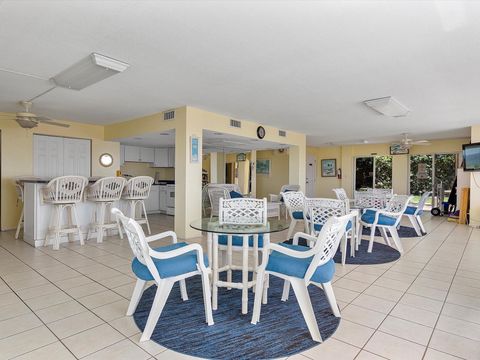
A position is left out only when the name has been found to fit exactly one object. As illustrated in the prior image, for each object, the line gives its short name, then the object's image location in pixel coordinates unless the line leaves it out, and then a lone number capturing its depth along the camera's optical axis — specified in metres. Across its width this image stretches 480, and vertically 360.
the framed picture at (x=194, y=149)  5.06
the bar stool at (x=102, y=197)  4.76
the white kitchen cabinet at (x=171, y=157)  9.22
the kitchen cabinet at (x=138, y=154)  8.23
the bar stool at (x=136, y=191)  5.18
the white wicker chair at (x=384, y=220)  4.37
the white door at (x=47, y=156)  6.24
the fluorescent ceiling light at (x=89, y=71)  3.05
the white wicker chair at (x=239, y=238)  2.42
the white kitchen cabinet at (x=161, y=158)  8.96
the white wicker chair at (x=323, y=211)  3.57
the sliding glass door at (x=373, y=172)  10.66
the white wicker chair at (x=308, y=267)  1.96
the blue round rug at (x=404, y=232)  5.68
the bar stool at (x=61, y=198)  4.29
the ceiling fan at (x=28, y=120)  4.38
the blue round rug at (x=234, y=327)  1.87
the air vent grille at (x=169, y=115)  5.28
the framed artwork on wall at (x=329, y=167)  11.88
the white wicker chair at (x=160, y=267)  1.92
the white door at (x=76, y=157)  6.64
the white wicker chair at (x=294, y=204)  4.79
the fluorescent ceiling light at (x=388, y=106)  4.45
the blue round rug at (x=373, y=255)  3.86
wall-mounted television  6.64
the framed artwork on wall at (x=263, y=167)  12.26
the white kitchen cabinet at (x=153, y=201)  8.52
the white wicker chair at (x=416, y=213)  5.53
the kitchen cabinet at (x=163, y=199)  8.67
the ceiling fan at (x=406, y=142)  8.26
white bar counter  4.45
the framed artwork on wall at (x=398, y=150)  9.68
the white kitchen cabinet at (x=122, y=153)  8.06
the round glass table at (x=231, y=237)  2.31
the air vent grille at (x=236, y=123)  6.02
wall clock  6.77
